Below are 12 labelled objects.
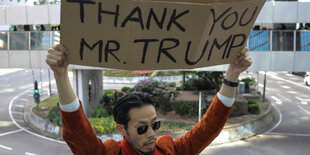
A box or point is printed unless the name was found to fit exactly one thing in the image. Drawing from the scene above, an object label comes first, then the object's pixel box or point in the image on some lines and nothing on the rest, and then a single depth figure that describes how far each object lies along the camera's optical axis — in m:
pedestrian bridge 10.54
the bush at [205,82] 15.64
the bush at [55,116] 12.25
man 1.87
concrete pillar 12.48
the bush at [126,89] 18.09
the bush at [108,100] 14.92
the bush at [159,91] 14.28
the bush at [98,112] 12.65
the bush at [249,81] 20.82
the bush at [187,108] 13.39
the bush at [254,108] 13.99
